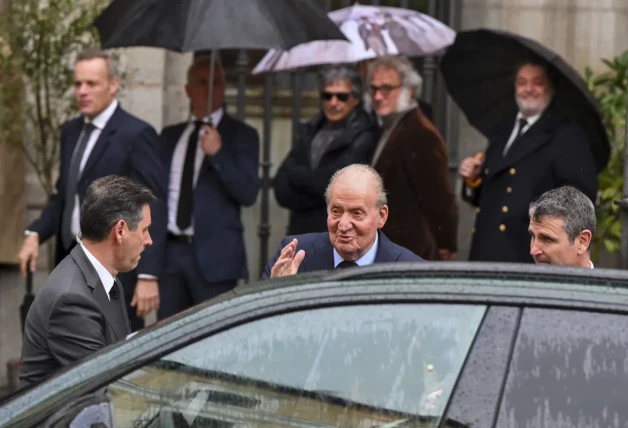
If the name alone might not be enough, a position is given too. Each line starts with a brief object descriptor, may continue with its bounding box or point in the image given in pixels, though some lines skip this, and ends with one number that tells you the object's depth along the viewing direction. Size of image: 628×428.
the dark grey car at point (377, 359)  7.11
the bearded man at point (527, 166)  15.10
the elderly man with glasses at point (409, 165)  16.05
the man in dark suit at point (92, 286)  9.49
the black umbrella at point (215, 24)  14.92
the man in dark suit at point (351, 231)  11.03
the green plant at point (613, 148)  18.28
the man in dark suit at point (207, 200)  15.97
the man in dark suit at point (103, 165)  15.21
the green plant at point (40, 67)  17.20
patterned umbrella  17.31
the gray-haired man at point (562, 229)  10.89
